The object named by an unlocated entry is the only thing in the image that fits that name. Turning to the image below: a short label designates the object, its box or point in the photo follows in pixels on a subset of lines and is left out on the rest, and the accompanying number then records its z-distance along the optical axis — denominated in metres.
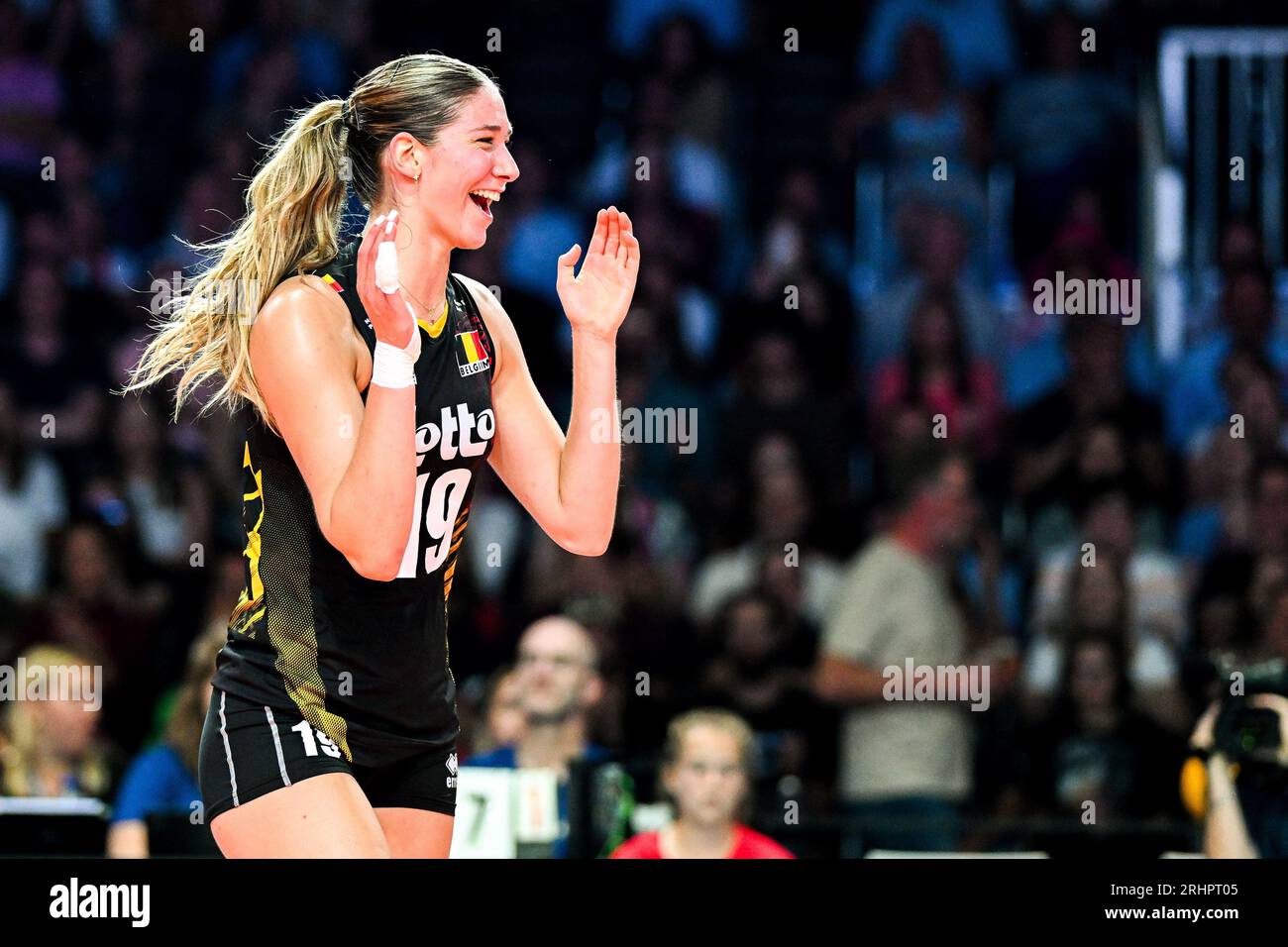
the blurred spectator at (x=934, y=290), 7.09
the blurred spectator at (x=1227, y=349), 7.04
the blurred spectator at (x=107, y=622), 6.27
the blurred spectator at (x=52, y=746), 5.42
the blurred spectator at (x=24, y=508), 6.56
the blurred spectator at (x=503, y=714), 5.36
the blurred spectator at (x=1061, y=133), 7.47
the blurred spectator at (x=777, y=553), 6.41
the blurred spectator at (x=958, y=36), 7.70
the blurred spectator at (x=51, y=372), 6.85
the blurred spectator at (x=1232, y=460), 6.68
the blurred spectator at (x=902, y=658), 5.73
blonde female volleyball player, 2.90
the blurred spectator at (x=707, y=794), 4.78
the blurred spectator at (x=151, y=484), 6.68
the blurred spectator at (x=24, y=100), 7.66
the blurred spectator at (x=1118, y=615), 5.99
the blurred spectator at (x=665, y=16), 7.90
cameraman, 4.22
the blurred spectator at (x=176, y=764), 5.03
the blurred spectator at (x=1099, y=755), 5.74
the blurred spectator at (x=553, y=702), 5.26
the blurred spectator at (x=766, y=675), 6.00
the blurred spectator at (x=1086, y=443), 6.66
